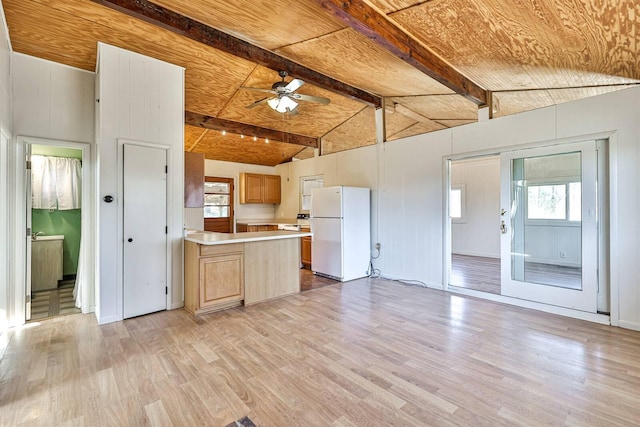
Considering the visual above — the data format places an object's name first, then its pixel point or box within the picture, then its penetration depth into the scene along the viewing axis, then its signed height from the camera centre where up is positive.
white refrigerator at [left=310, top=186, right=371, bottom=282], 5.12 -0.31
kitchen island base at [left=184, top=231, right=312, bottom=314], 3.54 -0.70
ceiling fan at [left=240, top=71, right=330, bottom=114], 3.73 +1.55
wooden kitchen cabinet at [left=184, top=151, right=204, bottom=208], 4.09 +0.48
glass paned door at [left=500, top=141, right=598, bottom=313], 3.33 -0.15
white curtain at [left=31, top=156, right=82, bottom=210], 4.69 +0.52
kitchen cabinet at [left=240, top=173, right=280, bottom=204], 7.57 +0.68
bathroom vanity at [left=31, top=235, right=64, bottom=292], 4.52 -0.74
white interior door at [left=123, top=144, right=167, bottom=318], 3.43 -0.18
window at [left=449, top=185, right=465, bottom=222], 7.93 +0.29
